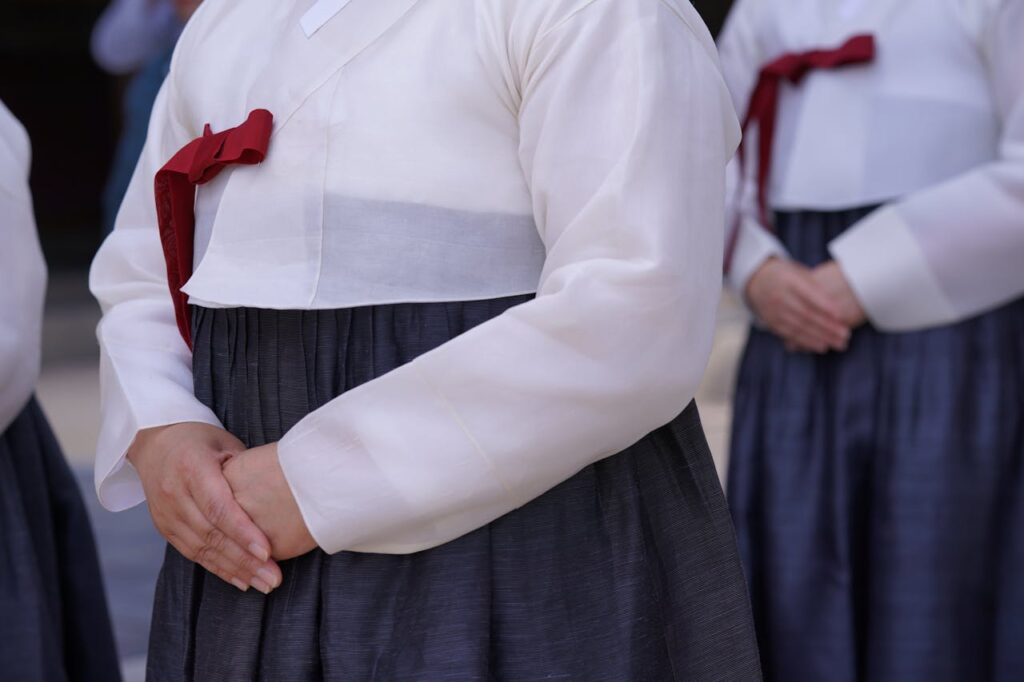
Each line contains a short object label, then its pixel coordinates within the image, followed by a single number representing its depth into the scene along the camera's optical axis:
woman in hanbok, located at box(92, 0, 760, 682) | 2.41
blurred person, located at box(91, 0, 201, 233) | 5.87
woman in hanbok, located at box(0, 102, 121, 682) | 3.06
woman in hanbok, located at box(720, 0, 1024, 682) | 3.47
